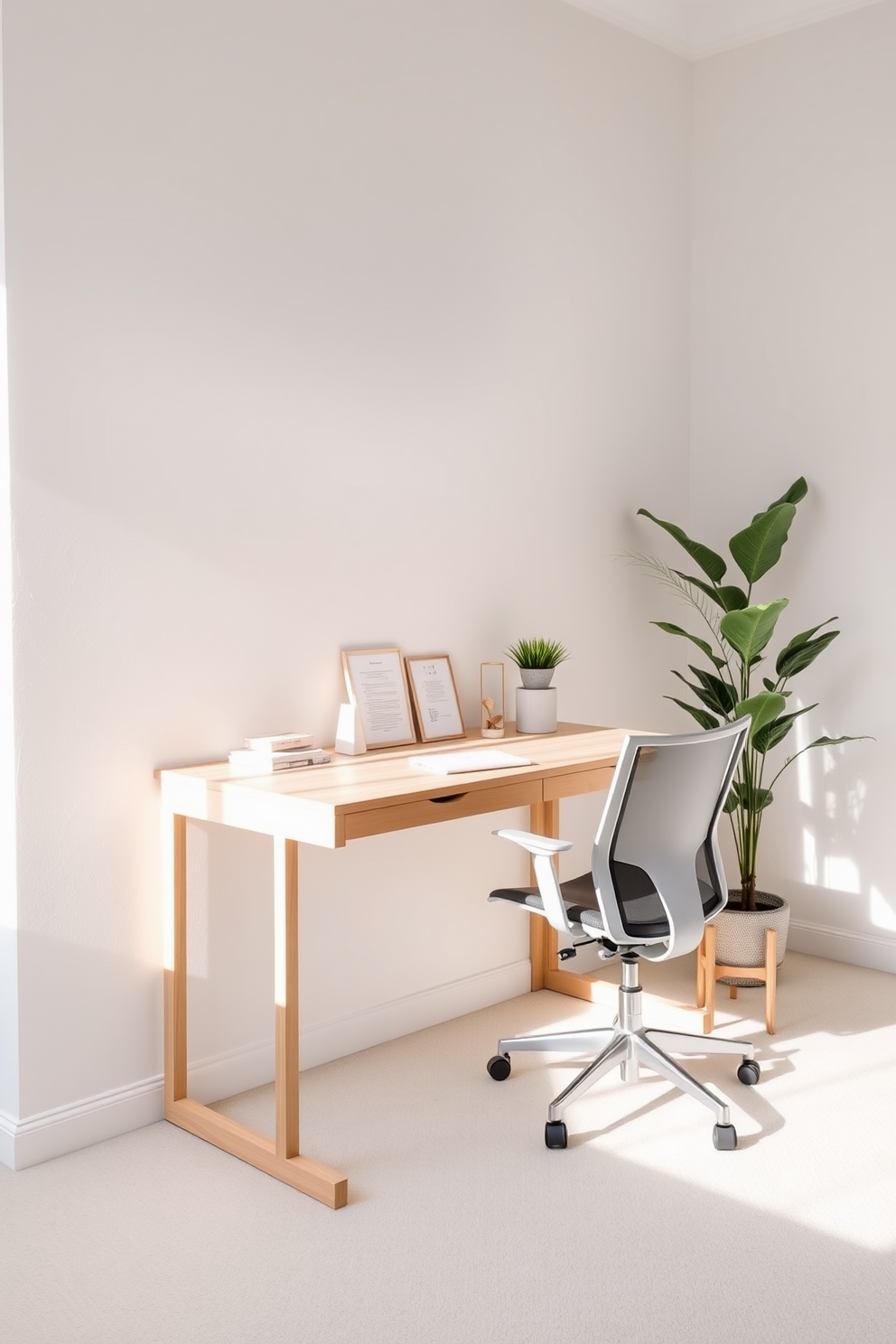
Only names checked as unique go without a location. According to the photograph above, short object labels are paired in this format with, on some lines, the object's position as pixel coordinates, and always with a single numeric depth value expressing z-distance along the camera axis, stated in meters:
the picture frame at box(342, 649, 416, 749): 3.22
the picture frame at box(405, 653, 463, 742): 3.36
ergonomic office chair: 2.62
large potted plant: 3.64
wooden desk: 2.49
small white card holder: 3.08
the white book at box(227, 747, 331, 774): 2.83
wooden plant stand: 3.37
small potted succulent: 3.48
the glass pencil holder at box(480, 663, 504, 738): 3.42
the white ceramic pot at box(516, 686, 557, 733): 3.48
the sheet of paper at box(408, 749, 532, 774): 2.85
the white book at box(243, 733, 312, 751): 2.86
